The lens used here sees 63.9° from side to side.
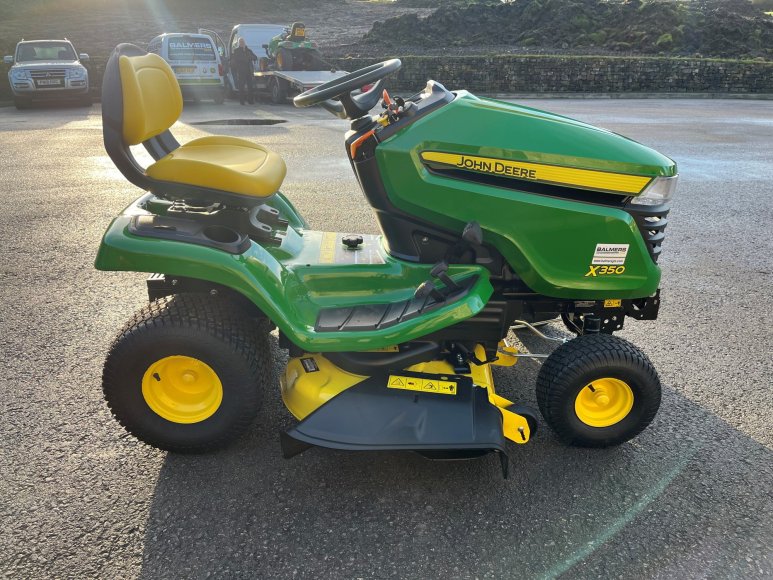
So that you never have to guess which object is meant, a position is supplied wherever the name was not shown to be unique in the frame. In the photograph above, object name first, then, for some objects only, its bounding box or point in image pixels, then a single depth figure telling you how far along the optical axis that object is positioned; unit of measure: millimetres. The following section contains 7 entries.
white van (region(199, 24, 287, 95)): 16578
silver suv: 12531
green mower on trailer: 14414
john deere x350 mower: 2291
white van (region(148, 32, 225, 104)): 13633
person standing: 13758
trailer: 13227
